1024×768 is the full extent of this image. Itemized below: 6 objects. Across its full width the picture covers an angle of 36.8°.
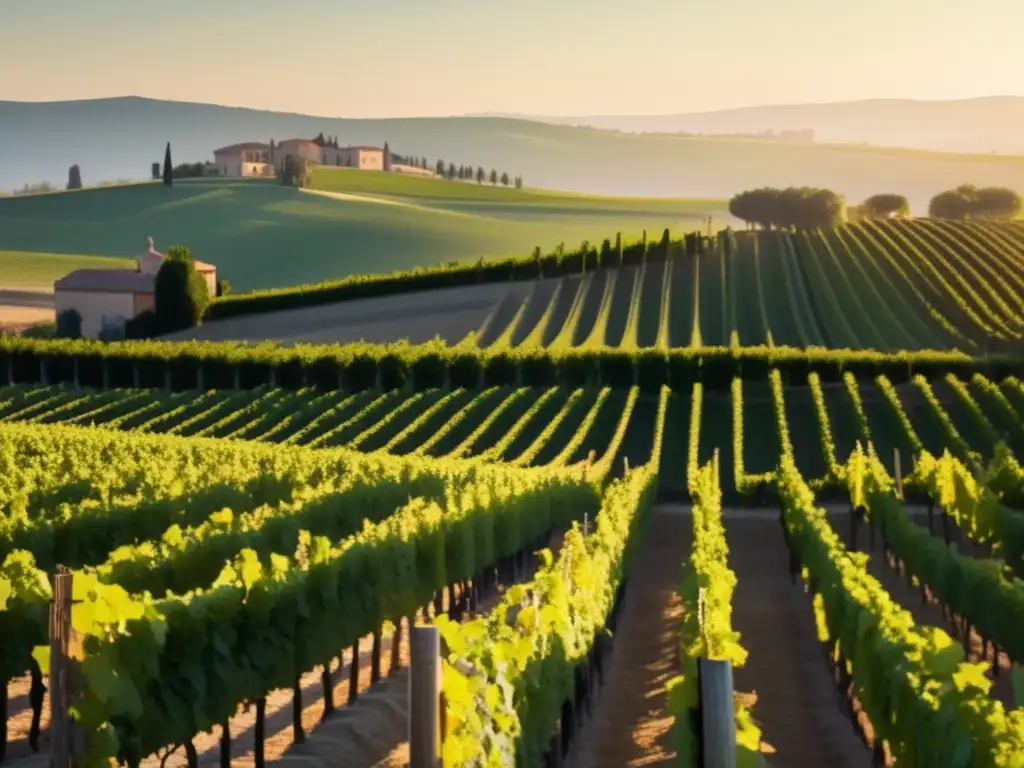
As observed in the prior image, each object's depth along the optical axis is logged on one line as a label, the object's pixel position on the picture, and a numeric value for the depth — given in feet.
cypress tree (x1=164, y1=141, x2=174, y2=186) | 491.72
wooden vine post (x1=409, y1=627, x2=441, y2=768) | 25.93
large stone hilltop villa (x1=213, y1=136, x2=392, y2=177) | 586.45
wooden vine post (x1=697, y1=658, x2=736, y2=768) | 25.84
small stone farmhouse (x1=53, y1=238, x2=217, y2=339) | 255.70
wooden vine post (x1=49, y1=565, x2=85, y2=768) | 28.86
